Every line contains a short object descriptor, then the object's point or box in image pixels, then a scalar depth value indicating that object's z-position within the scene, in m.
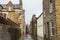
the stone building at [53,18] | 9.23
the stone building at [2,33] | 5.49
